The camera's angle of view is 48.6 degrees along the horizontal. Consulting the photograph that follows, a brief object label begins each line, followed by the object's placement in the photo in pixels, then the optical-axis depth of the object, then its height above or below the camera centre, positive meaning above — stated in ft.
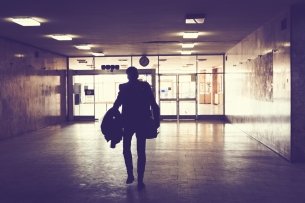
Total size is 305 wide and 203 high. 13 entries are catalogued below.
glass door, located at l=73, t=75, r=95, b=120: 51.42 +0.35
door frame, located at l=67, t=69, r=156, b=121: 49.29 +2.43
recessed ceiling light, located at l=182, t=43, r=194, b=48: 38.52 +5.29
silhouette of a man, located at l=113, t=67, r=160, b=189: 14.80 -0.89
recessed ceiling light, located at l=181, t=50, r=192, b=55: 46.14 +5.38
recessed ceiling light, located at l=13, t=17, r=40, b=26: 24.36 +5.18
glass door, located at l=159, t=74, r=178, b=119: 52.13 -0.25
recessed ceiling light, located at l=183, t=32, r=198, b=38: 31.30 +5.27
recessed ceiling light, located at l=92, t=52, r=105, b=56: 47.26 +5.33
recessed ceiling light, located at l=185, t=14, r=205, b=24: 23.71 +5.14
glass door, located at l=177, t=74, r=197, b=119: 49.93 -3.25
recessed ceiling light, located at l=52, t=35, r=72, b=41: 32.12 +5.23
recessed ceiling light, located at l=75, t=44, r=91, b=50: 38.65 +5.28
